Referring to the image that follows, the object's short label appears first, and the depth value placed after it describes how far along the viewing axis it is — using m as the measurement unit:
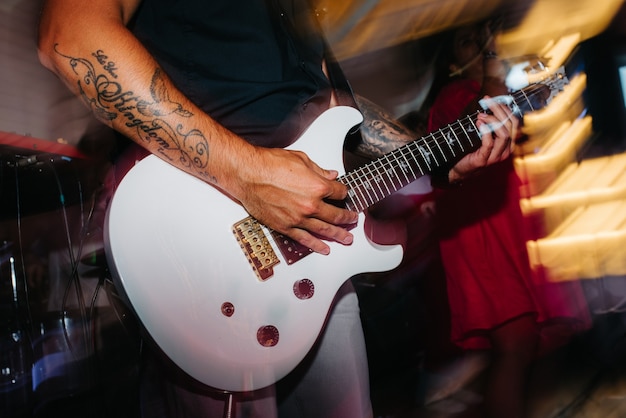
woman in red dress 1.82
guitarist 0.75
